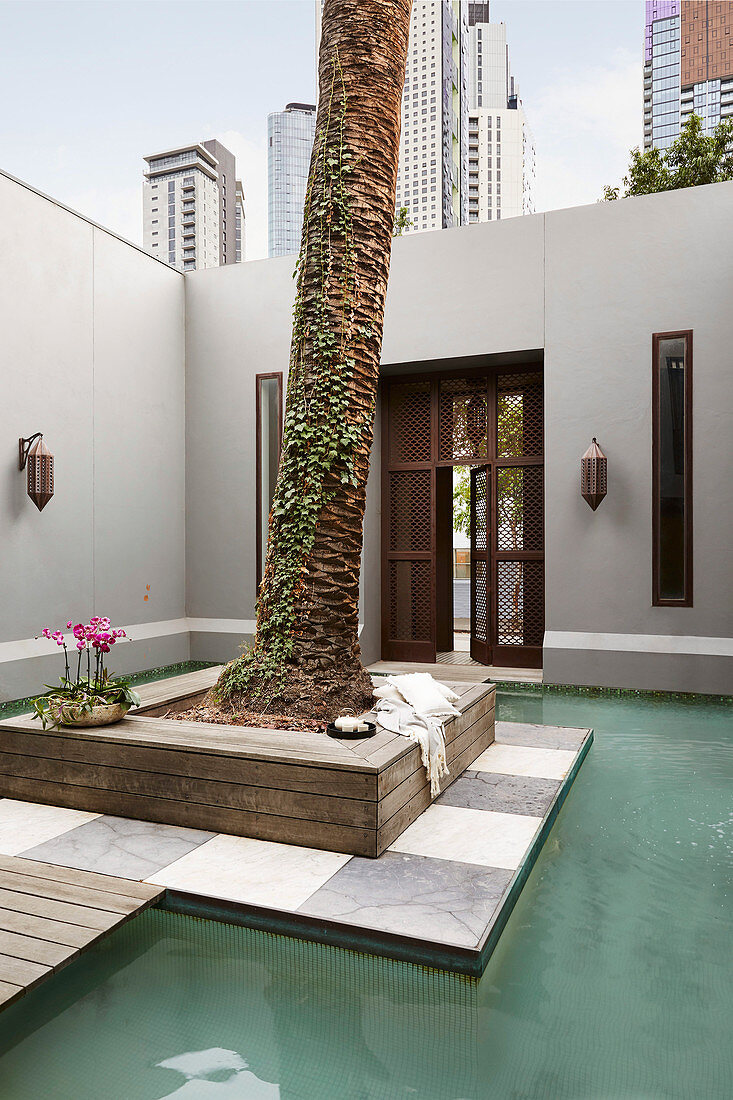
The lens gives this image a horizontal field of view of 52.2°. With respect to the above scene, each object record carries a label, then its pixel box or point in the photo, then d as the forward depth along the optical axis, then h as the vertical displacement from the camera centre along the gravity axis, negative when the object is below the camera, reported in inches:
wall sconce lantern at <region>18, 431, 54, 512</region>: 238.2 +23.6
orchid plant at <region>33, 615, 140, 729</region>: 130.3 -27.4
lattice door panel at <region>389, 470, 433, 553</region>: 306.5 +12.7
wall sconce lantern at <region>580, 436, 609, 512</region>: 251.3 +21.5
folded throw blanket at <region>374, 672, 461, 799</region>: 129.3 -31.7
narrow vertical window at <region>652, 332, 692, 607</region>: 245.8 +23.1
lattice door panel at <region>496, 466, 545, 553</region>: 289.7 +12.1
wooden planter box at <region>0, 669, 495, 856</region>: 108.3 -37.6
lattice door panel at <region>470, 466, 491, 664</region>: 299.6 -9.6
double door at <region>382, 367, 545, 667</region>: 291.1 +13.5
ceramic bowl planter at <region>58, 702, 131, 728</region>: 129.3 -30.4
